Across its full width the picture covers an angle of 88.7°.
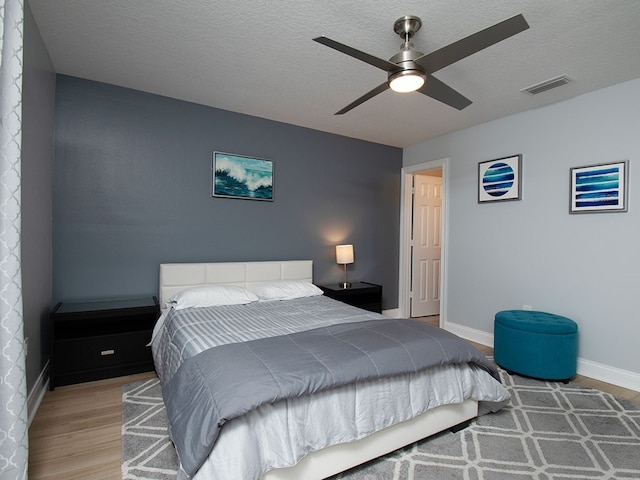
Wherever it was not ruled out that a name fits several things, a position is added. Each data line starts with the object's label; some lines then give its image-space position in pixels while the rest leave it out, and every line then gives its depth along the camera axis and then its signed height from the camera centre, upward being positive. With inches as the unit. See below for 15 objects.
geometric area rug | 68.5 -49.0
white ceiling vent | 108.2 +53.4
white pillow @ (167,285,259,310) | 114.0 -22.5
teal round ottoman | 109.9 -36.7
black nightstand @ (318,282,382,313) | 155.5 -28.1
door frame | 195.3 -0.8
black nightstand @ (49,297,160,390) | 102.1 -34.8
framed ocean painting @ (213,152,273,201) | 141.3 +26.2
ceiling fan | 61.1 +38.7
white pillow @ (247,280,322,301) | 132.7 -22.6
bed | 54.8 -33.7
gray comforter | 53.6 -25.9
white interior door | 199.2 -5.0
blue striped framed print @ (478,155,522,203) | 140.2 +26.8
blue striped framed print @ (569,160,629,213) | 110.7 +18.7
